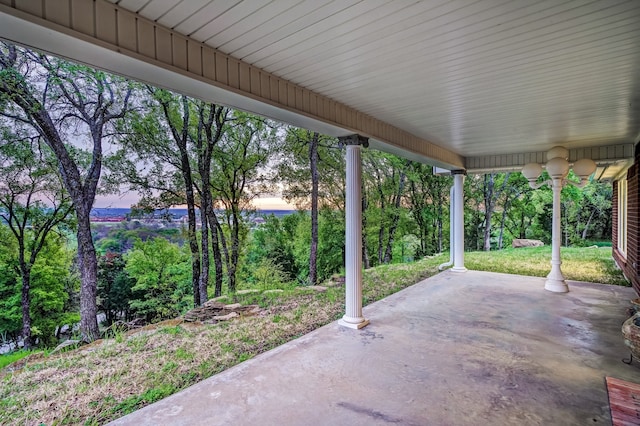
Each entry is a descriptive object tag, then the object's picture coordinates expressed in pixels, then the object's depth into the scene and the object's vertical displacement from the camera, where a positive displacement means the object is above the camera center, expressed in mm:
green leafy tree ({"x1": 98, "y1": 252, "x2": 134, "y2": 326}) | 5156 -1371
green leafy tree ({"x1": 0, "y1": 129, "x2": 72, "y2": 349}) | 4230 +178
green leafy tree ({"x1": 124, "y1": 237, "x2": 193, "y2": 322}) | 5777 -1399
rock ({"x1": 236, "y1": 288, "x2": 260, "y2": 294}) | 6623 -1862
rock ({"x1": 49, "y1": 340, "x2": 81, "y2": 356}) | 4105 -1890
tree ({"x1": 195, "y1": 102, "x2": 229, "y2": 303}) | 6488 +894
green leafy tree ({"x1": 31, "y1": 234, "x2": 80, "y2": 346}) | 4566 -1132
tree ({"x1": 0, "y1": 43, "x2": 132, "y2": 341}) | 4266 +1494
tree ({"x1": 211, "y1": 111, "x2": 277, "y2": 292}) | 7012 +816
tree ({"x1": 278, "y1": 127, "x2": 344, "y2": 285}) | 8570 +966
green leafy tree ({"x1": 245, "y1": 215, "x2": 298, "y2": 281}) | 7793 -1134
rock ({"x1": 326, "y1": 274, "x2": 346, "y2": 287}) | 7651 -2026
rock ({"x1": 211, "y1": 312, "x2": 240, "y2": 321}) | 5018 -1835
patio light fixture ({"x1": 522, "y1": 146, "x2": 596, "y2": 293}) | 5832 +462
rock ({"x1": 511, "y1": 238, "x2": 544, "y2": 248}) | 14709 -2073
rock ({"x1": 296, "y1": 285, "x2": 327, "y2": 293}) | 6928 -1938
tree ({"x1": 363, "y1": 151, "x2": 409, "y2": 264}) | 11461 +489
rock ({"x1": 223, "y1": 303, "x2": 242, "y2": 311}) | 5500 -1815
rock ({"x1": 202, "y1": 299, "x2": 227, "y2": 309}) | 5645 -1839
